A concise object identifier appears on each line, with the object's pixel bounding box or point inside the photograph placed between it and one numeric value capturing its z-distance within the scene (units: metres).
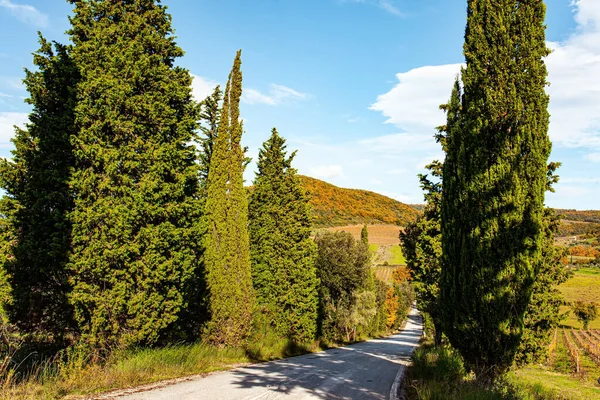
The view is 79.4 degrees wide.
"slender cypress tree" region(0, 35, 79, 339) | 9.03
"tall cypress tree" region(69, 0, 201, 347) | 9.13
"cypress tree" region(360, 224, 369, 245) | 48.75
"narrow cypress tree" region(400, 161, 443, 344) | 18.55
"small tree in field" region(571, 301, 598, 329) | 62.44
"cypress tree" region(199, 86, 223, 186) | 23.33
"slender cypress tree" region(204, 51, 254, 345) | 14.06
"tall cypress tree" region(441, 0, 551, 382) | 8.00
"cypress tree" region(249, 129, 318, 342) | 23.77
